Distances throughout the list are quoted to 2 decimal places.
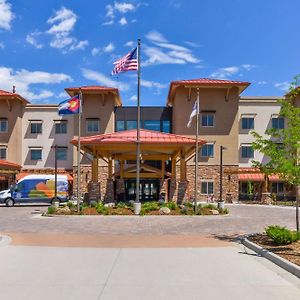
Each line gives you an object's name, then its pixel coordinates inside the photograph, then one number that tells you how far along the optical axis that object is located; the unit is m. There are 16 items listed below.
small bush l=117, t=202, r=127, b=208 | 18.48
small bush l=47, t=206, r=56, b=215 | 17.07
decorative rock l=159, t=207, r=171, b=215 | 16.88
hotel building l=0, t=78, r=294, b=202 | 31.23
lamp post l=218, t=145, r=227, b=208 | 19.29
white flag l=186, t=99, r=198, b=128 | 17.76
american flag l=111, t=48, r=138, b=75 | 16.53
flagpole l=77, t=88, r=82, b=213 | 17.19
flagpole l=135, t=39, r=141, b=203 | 17.10
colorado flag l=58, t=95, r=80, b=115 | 17.63
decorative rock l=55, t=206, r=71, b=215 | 16.99
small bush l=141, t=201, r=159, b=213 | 17.47
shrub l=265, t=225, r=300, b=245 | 8.77
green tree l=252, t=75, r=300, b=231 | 9.03
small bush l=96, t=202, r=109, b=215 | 16.92
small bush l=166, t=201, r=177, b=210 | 17.68
